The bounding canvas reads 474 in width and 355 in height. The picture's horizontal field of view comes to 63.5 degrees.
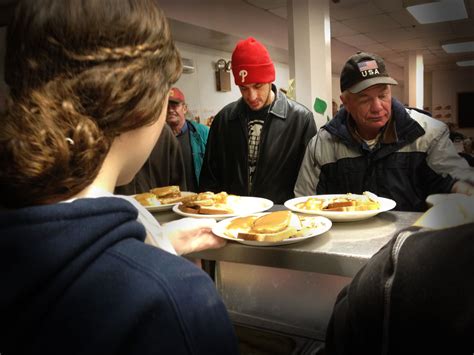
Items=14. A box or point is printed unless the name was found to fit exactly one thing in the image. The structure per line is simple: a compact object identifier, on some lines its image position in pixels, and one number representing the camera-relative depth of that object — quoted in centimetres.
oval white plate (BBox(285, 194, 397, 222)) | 102
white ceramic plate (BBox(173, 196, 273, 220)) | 119
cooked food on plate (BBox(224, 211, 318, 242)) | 90
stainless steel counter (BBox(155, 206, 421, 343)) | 85
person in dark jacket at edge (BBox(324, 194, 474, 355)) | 37
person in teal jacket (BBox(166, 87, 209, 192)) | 310
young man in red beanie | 218
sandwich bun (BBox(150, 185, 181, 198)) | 146
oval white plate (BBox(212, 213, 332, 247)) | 89
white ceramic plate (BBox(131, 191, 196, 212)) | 134
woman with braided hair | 41
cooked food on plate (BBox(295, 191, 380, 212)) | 106
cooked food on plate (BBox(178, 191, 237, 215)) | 122
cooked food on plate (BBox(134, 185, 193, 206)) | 138
